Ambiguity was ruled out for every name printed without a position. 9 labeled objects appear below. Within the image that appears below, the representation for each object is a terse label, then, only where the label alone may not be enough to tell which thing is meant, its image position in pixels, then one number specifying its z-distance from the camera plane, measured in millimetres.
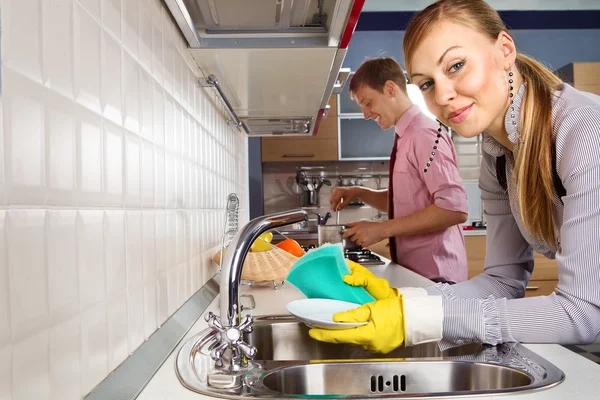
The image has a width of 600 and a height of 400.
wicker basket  1509
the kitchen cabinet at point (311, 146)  4207
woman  833
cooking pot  2172
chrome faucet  725
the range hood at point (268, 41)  1119
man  1979
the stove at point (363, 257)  2160
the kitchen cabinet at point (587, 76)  3881
